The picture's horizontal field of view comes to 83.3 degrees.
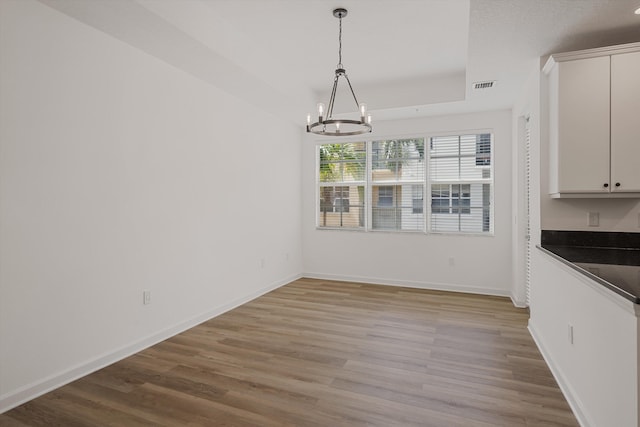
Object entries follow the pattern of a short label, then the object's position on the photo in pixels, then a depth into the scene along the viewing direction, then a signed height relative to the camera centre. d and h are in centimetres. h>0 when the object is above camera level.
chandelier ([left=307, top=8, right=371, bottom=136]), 312 +85
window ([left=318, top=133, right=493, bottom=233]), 529 +38
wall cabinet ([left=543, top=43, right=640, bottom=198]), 261 +64
